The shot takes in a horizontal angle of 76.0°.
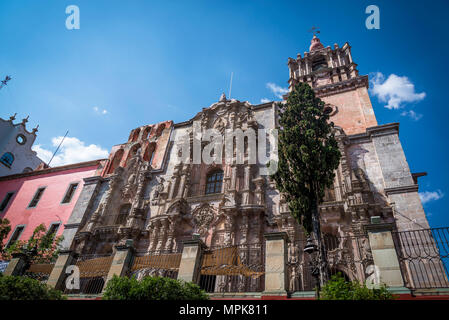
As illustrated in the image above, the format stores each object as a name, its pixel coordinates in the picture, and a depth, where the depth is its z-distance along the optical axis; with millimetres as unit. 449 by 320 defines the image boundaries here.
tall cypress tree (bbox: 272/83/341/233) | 11641
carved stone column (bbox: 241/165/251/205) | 16219
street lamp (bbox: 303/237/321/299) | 8298
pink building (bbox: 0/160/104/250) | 22672
